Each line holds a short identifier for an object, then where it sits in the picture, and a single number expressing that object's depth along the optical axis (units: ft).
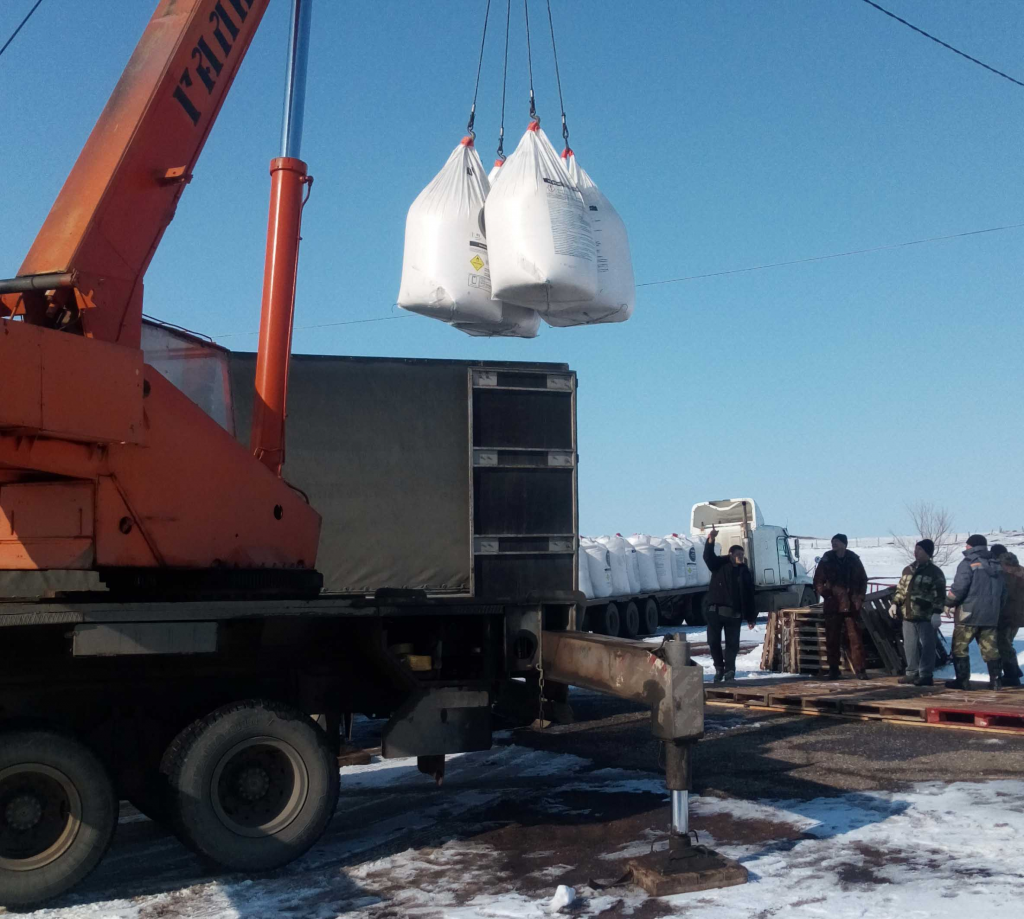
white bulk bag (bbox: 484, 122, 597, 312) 19.19
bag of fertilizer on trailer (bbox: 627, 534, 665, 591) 73.10
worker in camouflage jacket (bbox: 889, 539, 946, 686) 35.24
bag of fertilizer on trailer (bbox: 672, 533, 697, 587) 80.84
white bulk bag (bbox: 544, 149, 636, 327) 20.63
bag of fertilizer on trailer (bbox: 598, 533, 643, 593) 70.69
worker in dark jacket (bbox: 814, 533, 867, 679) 38.19
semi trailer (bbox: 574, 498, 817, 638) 77.25
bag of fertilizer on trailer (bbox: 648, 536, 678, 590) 75.77
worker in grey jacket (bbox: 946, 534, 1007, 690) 34.27
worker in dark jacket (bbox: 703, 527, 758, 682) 38.60
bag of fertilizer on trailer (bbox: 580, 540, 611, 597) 65.36
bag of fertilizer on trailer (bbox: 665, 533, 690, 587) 78.38
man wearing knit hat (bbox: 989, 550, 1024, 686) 35.19
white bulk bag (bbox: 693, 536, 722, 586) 82.69
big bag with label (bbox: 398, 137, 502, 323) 20.38
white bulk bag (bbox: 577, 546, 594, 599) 63.36
